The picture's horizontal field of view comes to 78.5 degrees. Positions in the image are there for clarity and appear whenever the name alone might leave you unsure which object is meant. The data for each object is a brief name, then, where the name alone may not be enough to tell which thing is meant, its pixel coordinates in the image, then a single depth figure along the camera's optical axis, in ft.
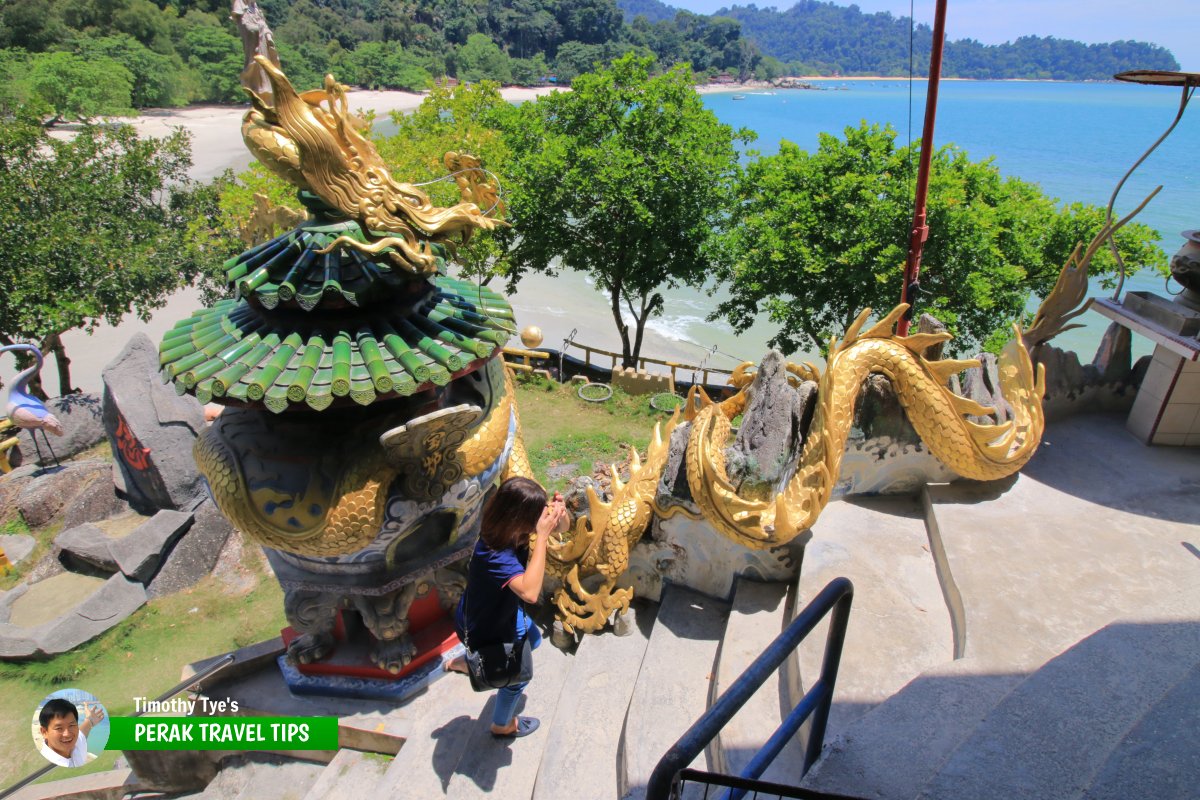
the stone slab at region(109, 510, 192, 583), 29.37
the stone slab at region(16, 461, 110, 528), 33.94
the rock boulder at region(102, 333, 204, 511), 32.22
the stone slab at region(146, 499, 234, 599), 29.71
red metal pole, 24.99
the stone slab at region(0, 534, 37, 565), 32.09
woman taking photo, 12.23
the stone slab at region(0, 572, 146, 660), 26.37
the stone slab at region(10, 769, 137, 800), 19.17
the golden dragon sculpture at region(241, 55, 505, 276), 13.41
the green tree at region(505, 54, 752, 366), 44.73
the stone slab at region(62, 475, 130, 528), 33.65
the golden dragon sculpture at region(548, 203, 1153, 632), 17.01
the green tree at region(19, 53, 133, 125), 102.42
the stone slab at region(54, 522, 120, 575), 30.07
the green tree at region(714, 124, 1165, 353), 36.96
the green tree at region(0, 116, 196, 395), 36.58
